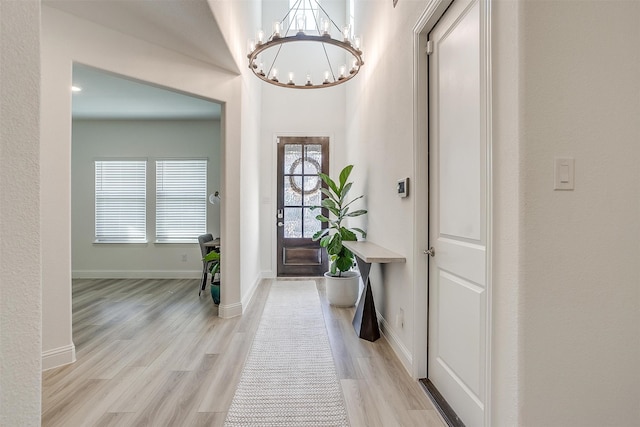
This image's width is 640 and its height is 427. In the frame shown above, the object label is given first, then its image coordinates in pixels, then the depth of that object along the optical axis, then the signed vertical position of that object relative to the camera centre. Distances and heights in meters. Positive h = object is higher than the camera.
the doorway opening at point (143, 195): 5.44 +0.33
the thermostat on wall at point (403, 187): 2.32 +0.20
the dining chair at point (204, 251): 4.42 -0.51
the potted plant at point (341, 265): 3.77 -0.58
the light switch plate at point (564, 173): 1.21 +0.15
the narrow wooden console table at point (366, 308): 2.83 -0.83
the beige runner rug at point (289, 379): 1.79 -1.08
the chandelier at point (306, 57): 5.50 +2.62
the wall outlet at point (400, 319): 2.49 -0.79
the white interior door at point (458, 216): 1.54 +0.00
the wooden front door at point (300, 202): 5.43 +0.21
